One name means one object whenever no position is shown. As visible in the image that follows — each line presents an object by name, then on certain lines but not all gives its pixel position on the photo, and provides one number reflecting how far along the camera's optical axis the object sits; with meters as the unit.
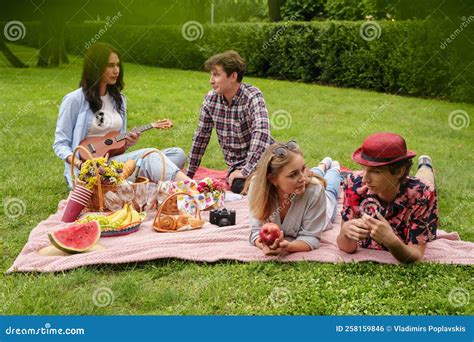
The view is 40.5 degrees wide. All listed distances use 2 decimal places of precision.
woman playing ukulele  5.42
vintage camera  4.64
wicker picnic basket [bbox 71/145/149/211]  4.78
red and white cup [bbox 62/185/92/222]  4.73
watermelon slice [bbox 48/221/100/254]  3.99
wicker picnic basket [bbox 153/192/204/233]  4.52
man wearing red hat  3.56
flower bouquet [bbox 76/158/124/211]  4.75
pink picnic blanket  3.86
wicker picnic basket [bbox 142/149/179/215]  4.82
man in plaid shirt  5.50
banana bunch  4.38
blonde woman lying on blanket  3.81
